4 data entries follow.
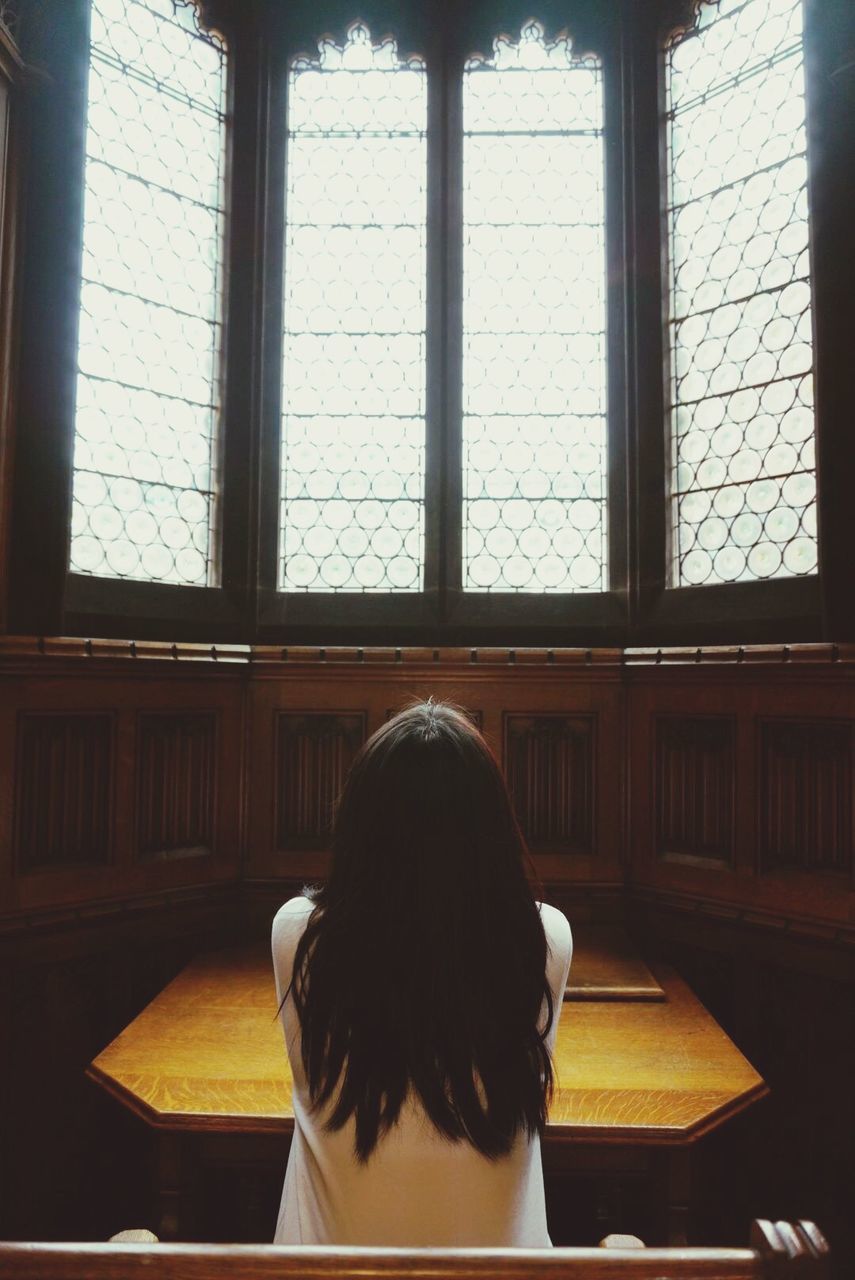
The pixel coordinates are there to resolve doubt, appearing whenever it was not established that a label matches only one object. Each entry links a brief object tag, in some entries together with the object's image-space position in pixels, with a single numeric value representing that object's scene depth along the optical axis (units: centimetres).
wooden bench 76
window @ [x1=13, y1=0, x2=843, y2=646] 304
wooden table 165
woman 114
